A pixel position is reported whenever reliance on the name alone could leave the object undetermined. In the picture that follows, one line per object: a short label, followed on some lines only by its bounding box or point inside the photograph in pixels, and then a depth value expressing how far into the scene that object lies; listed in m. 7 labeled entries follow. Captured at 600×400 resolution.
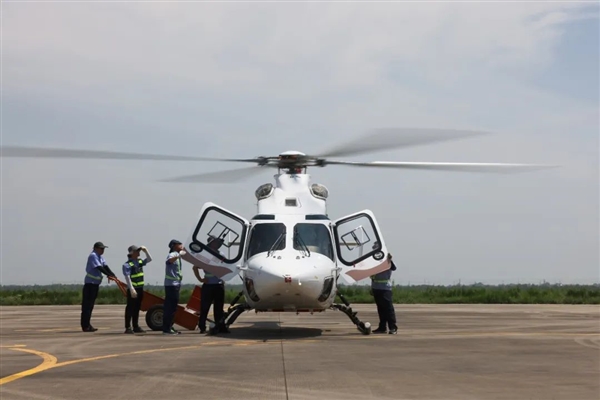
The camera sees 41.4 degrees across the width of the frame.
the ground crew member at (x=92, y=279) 18.44
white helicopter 15.91
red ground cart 18.64
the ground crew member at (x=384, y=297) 17.53
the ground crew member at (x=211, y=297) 17.56
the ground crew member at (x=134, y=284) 17.72
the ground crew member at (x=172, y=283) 17.44
